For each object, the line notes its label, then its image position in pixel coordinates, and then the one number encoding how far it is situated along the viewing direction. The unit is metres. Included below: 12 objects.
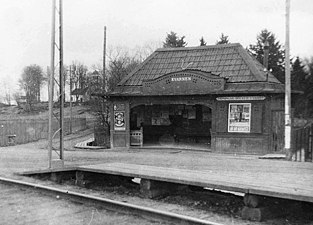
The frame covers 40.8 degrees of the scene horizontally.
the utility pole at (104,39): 35.66
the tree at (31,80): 70.50
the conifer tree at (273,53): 40.90
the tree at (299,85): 29.47
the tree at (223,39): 52.06
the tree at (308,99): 25.34
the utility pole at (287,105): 17.34
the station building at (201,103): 20.02
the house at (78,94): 74.65
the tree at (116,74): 34.81
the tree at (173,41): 52.91
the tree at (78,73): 79.88
